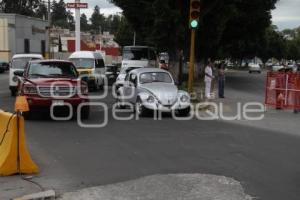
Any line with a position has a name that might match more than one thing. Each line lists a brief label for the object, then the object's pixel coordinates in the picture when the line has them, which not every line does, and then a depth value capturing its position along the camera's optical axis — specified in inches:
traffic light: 734.7
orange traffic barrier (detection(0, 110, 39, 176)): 342.7
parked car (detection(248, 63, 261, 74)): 3213.6
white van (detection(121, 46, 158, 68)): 1429.6
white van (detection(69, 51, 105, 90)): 1186.7
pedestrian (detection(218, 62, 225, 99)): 961.5
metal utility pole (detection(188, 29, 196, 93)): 774.7
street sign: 1823.3
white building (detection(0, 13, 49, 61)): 2620.6
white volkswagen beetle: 675.4
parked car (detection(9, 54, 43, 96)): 1058.3
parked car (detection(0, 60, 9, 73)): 2185.0
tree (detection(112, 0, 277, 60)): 1146.7
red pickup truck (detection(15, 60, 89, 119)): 616.7
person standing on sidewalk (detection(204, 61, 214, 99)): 899.4
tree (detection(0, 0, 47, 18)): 4347.9
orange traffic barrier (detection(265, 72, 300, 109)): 759.7
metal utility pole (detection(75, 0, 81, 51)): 1876.4
